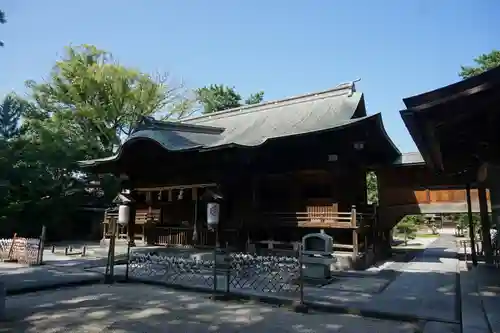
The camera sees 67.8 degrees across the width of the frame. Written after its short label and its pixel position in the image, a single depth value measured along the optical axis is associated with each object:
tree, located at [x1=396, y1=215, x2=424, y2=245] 32.22
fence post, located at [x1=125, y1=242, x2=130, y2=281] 9.34
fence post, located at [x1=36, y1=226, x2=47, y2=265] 12.28
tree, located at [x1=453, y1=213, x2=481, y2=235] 32.83
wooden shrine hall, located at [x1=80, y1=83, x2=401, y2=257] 12.75
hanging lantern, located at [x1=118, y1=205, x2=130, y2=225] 13.01
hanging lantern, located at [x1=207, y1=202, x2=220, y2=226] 12.24
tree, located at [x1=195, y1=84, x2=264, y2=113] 39.28
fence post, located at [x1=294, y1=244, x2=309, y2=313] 6.44
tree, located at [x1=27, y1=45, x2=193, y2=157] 27.19
